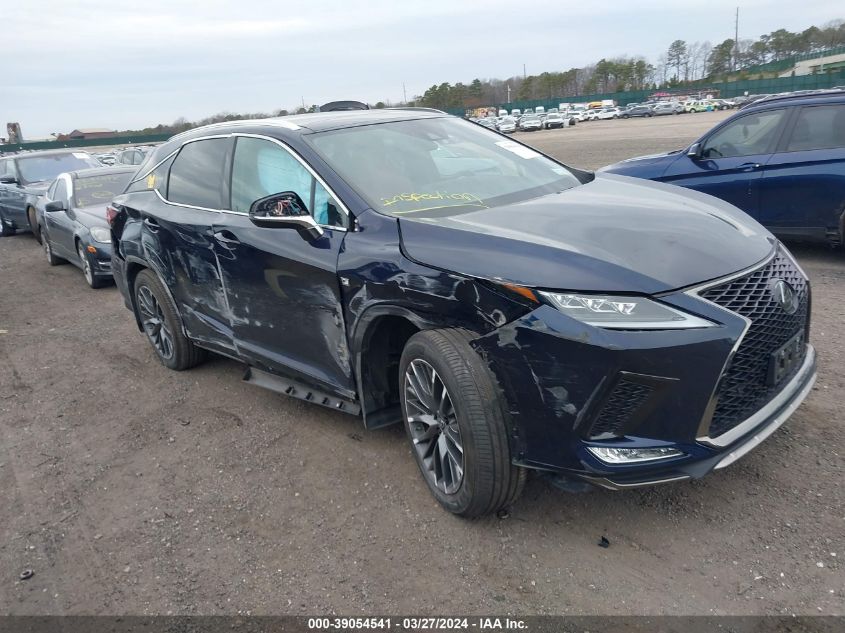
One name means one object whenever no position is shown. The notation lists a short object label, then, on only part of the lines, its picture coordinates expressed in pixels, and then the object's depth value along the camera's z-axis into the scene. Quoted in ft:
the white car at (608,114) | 235.81
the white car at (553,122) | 193.98
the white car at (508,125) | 187.81
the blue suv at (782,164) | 22.27
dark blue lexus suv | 8.68
